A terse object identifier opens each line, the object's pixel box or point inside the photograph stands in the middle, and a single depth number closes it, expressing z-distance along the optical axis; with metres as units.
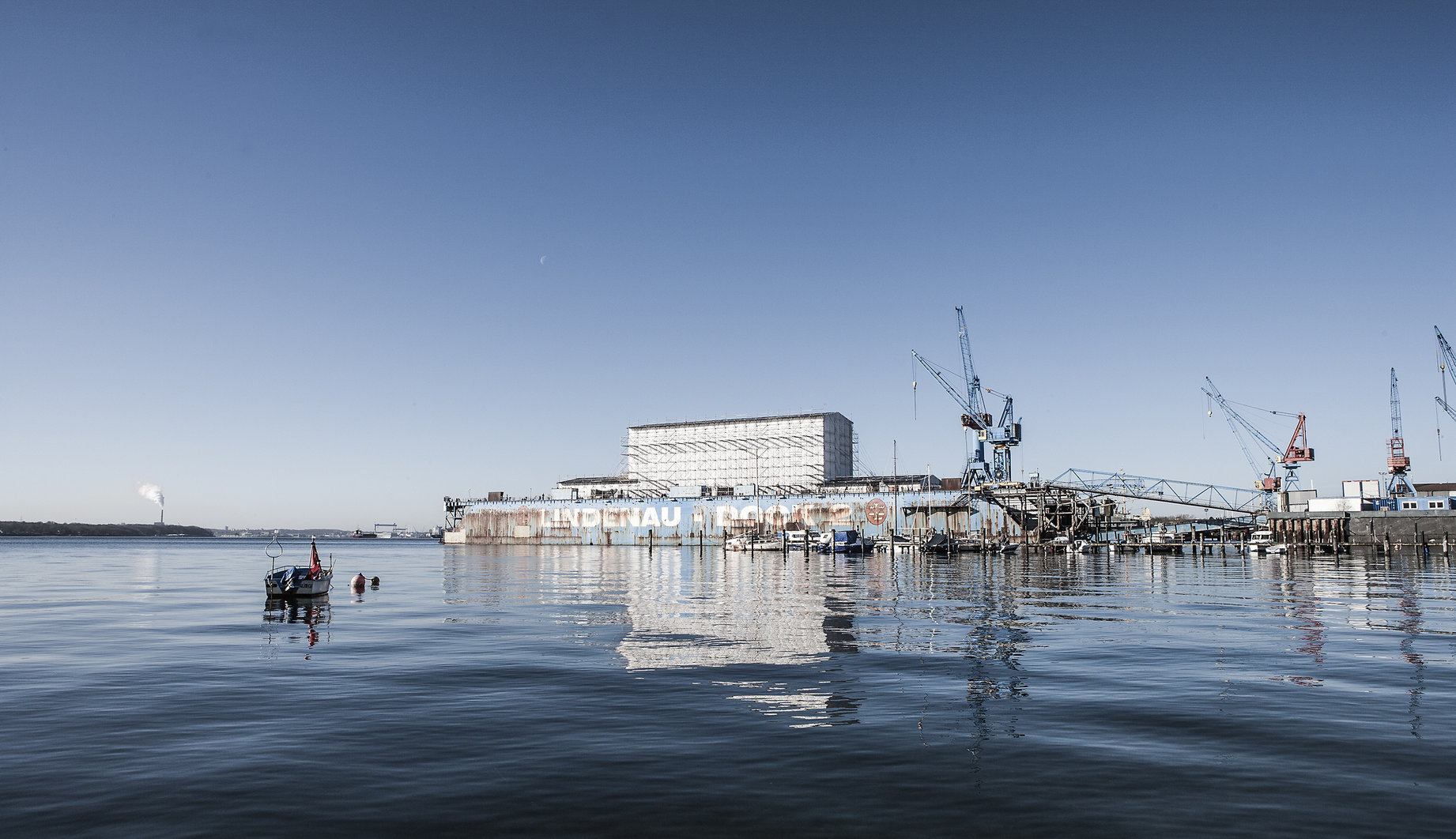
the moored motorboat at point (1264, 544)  101.50
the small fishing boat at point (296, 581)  44.81
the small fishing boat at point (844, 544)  106.31
